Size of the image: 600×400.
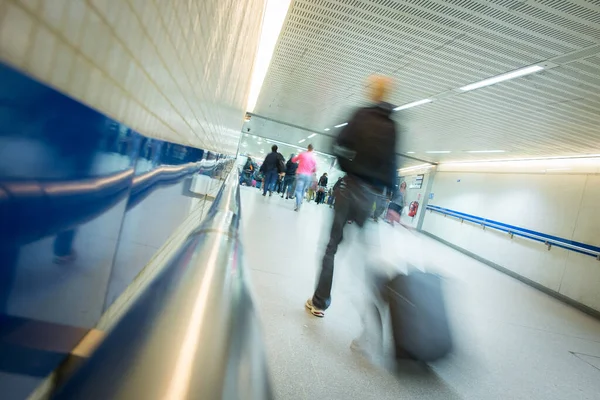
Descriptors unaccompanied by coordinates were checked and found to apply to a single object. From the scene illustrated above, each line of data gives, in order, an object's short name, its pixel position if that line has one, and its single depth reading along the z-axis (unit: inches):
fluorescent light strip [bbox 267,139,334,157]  913.8
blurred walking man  94.4
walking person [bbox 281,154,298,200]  483.2
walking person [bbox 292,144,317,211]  359.9
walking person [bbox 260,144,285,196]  422.3
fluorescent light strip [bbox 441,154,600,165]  312.0
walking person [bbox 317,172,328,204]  651.5
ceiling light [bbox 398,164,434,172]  627.3
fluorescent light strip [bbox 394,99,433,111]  284.9
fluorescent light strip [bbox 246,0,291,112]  202.4
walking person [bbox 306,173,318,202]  669.9
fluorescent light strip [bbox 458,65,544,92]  187.9
